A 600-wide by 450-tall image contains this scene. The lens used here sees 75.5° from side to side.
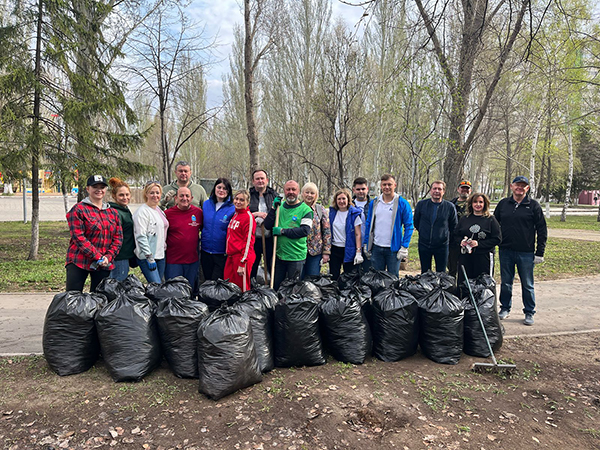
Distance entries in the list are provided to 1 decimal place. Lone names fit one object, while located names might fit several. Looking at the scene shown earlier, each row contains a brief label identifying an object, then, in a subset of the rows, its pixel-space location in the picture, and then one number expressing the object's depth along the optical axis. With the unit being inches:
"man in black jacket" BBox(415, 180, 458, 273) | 196.5
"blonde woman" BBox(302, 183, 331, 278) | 187.6
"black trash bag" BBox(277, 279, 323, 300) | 148.0
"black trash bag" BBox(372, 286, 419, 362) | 141.6
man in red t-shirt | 176.9
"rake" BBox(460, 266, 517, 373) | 133.8
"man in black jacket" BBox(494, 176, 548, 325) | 187.8
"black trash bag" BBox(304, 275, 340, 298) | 163.3
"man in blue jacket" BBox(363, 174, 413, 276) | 191.5
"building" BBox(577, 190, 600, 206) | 1728.8
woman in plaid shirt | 150.4
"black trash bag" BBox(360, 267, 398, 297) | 163.5
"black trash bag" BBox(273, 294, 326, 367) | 134.1
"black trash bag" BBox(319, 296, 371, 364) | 138.5
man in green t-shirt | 175.6
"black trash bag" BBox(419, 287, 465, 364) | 141.8
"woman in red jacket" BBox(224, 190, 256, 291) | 172.1
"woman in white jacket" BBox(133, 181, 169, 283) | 166.9
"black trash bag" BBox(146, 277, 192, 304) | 148.6
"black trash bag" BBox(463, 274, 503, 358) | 147.9
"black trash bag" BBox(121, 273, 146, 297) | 142.0
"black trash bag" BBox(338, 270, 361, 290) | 180.1
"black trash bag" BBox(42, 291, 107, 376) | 128.4
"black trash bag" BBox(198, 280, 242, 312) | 150.6
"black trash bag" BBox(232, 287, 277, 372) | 131.0
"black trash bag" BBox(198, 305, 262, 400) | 113.4
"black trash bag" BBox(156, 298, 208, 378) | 126.0
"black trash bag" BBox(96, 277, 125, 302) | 146.6
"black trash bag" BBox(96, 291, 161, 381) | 124.3
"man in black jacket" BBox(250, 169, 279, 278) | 194.7
